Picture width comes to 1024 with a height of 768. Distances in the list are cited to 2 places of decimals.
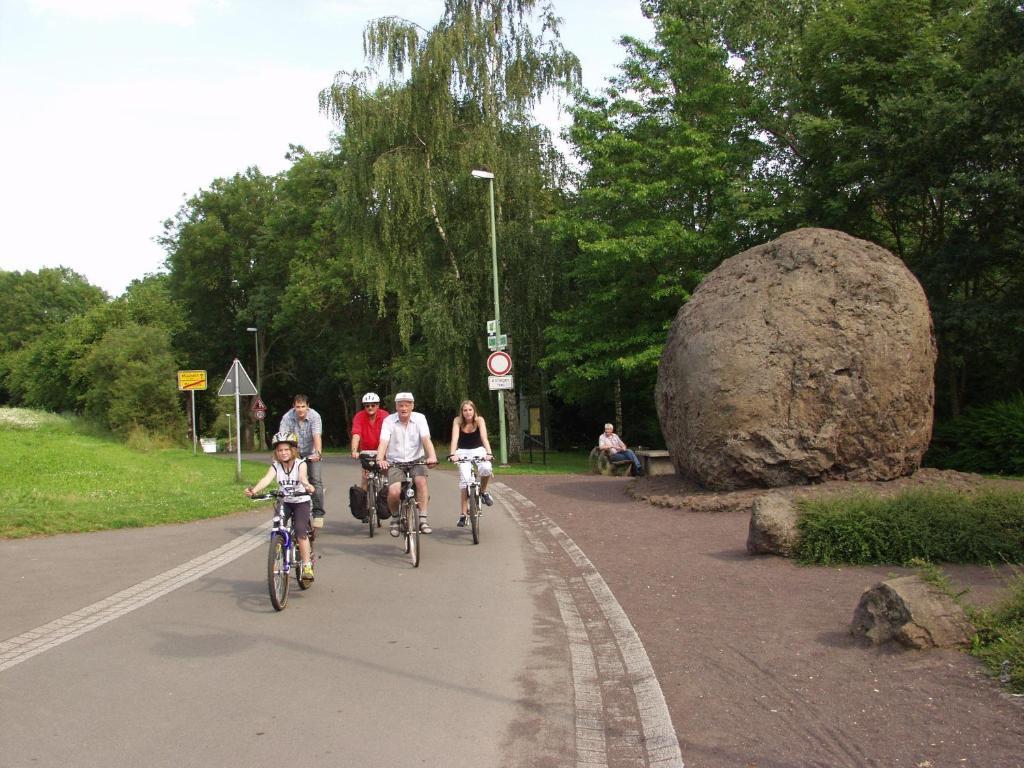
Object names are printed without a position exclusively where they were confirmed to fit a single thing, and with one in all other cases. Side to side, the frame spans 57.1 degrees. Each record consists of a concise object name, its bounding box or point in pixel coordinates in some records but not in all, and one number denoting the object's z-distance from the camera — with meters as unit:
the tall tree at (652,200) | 26.16
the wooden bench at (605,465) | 22.38
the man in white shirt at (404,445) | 10.45
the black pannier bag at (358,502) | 12.43
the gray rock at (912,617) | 5.49
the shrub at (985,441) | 20.77
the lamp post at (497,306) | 26.05
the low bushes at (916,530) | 8.45
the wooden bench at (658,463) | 20.31
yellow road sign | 34.50
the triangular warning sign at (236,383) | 20.89
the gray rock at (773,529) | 9.04
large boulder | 12.59
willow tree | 30.14
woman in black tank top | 11.58
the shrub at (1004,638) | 4.86
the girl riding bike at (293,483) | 8.02
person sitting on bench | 22.20
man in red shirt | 12.33
